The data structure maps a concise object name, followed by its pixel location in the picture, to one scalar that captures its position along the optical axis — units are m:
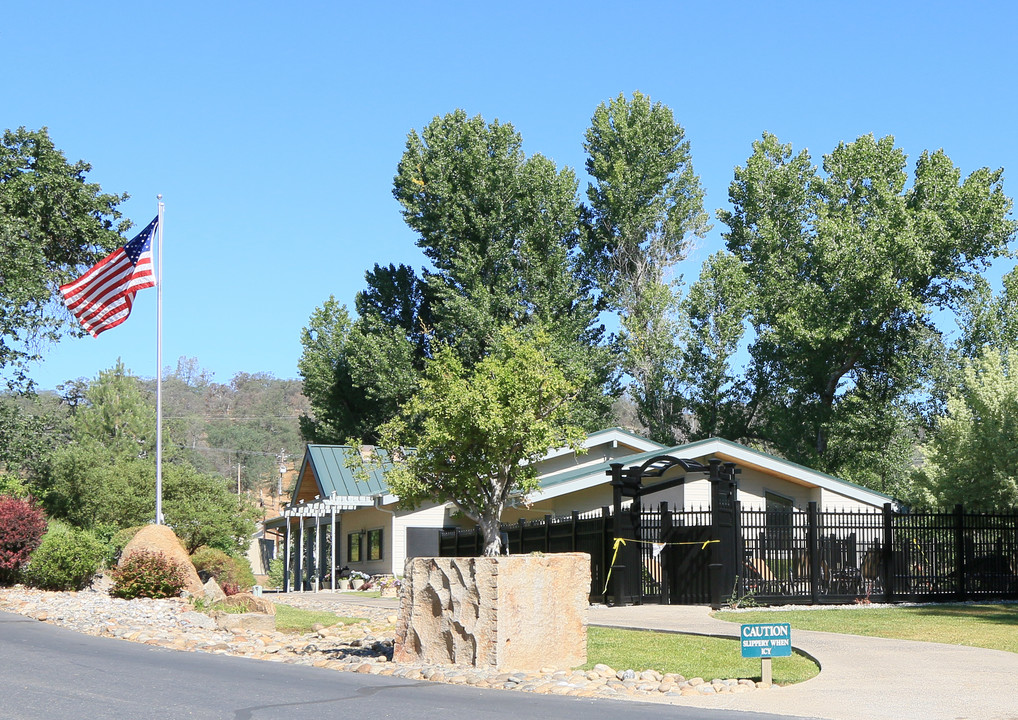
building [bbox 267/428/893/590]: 28.86
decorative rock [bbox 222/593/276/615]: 20.36
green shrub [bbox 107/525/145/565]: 26.12
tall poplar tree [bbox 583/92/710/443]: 47.16
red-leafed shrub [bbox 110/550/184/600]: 22.36
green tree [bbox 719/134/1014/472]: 43.69
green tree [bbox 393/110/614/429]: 44.72
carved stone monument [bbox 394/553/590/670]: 12.78
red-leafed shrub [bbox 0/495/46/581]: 24.39
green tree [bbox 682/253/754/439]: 45.44
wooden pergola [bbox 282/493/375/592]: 32.22
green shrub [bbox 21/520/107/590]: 23.47
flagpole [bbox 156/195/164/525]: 26.55
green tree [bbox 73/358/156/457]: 55.62
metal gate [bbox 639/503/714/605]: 21.56
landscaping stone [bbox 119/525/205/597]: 22.98
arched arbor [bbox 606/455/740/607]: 20.95
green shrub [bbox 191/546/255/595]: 28.73
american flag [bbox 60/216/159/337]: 26.59
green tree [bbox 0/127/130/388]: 30.69
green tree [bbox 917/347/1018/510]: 30.34
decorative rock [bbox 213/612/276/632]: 18.20
